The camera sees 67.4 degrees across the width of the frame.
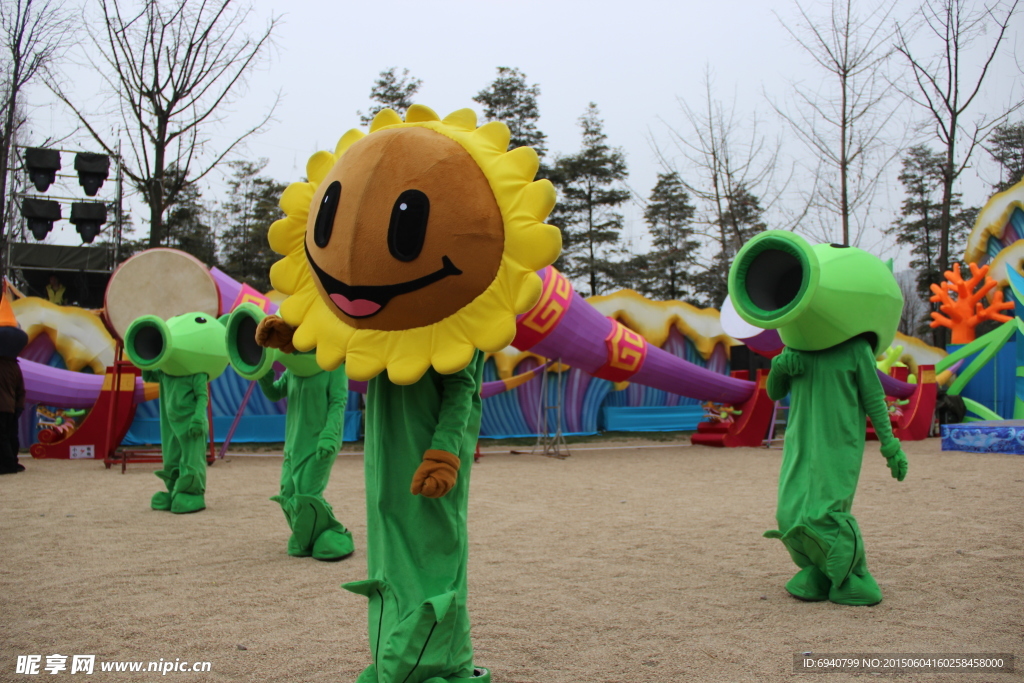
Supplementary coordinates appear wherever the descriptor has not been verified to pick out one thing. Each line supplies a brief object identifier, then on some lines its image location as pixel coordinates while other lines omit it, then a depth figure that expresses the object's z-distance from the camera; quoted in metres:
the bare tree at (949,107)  16.86
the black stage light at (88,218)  14.22
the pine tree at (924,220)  29.66
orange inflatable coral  13.87
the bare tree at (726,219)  19.94
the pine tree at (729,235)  20.83
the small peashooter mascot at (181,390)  6.45
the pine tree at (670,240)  27.06
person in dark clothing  8.95
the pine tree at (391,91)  26.06
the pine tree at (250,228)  28.02
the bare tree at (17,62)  15.75
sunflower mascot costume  2.38
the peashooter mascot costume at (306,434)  4.82
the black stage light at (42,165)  13.77
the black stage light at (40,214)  13.62
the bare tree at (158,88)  16.88
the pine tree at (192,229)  25.97
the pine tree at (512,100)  24.78
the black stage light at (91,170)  13.90
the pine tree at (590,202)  25.33
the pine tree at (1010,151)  21.94
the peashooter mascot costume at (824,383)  3.78
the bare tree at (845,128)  16.39
